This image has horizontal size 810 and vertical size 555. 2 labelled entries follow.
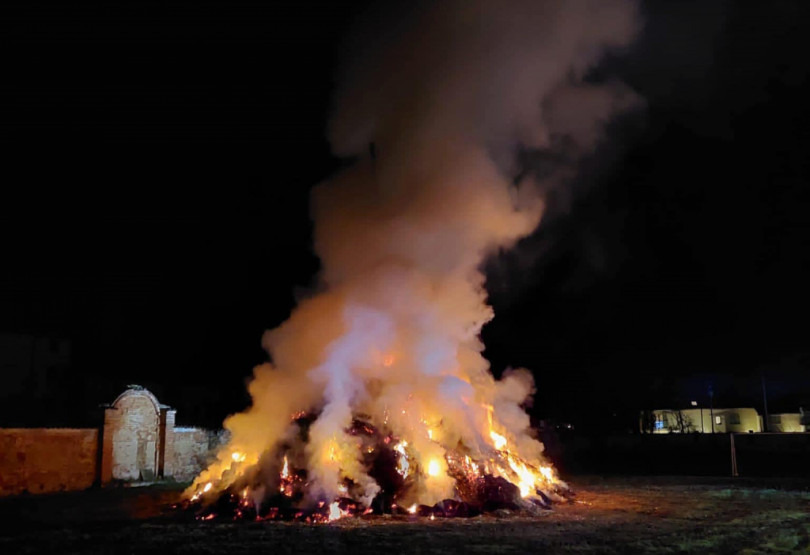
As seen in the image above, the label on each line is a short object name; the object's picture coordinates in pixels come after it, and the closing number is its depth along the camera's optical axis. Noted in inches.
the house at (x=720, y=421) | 2374.5
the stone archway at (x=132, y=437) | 995.9
